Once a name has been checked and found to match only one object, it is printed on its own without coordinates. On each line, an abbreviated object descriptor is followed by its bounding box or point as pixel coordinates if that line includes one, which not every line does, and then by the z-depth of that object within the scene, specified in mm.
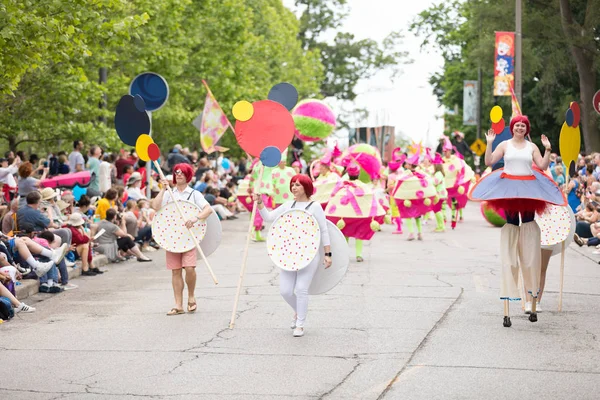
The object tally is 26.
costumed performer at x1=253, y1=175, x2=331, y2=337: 10258
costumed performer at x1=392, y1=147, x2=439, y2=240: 22016
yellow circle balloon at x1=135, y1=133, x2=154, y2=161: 11953
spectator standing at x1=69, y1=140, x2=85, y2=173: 23359
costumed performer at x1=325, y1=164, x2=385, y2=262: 17000
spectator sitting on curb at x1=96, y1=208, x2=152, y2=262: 17984
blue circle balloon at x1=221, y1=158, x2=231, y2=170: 38281
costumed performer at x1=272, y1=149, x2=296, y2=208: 21562
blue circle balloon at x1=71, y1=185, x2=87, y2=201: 21709
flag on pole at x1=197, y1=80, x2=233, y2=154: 22933
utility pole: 34406
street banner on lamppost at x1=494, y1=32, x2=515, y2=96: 35438
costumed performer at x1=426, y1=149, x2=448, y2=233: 23778
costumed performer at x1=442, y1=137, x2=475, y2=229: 26641
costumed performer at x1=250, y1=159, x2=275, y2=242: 21516
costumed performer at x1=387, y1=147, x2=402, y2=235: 24828
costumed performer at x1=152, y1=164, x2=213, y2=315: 11773
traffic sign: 53188
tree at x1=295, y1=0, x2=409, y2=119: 83250
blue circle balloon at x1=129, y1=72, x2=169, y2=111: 18625
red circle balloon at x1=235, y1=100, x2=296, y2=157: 11016
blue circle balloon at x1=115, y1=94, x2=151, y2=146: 11898
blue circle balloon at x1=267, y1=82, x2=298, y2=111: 13813
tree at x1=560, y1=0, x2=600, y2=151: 34906
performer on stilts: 10641
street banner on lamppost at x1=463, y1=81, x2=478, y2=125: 58094
